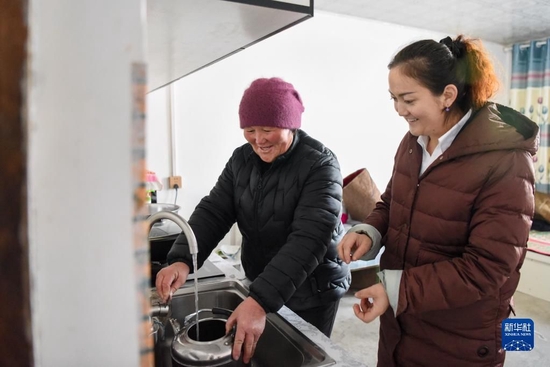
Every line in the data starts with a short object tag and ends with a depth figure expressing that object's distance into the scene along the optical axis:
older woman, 1.04
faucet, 0.89
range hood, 0.60
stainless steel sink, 0.90
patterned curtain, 4.06
